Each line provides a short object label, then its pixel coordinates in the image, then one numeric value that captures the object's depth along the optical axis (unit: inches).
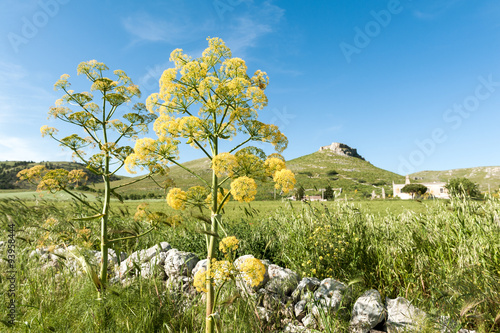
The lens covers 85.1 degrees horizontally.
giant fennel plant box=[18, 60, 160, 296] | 129.4
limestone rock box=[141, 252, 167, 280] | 156.9
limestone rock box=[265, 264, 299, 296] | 140.9
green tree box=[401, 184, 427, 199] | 2736.2
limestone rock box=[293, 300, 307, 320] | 132.1
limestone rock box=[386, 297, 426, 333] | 109.3
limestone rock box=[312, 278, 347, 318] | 125.3
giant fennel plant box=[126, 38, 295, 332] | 92.2
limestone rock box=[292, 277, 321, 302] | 134.7
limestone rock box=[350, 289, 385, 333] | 118.1
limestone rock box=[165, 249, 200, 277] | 177.3
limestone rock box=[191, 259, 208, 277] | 167.5
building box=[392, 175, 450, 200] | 3006.9
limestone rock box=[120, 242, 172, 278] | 177.2
